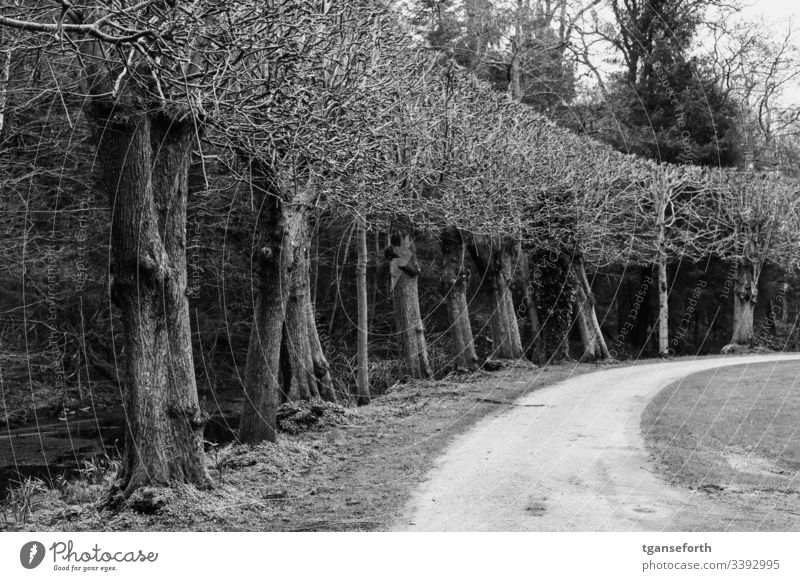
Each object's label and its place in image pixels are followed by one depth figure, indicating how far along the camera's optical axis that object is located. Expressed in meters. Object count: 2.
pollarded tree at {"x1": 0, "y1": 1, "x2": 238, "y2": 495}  11.84
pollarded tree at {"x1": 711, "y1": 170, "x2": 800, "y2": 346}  39.47
